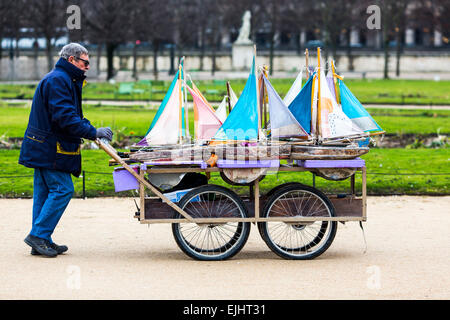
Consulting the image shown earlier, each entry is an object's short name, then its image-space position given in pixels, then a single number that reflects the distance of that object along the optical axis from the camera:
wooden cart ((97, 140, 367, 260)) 7.59
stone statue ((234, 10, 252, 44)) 58.89
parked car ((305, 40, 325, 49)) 69.21
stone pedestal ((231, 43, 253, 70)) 59.22
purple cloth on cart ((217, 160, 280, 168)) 7.58
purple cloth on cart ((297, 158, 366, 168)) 7.63
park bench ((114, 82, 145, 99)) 32.38
